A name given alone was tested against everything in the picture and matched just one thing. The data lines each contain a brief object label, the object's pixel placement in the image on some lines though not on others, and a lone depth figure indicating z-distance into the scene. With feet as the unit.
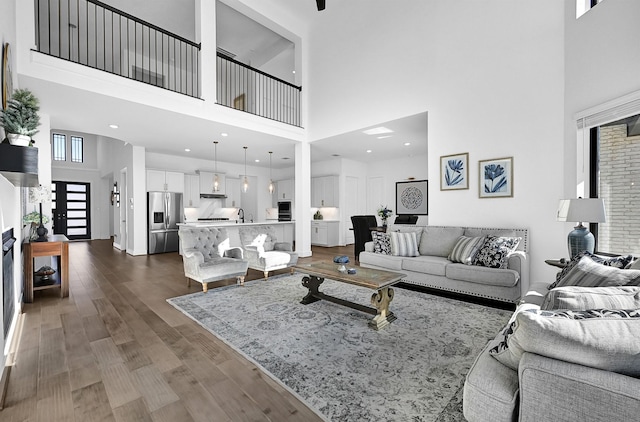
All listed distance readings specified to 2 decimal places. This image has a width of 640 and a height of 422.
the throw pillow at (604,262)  7.03
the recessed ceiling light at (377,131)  19.16
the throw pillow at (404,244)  15.01
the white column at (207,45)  16.93
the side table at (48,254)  11.97
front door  34.14
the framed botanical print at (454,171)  15.34
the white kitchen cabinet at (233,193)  31.51
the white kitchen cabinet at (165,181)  25.46
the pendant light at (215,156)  22.46
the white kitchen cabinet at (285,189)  32.96
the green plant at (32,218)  12.34
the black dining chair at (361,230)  20.66
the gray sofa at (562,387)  3.11
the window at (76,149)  34.83
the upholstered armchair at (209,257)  13.46
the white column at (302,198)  22.74
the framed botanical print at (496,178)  13.98
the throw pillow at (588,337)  3.25
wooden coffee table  9.44
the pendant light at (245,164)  22.70
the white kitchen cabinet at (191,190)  28.48
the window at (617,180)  9.98
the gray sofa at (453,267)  11.34
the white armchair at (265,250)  15.60
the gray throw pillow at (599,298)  4.29
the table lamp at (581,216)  9.07
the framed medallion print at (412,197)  26.71
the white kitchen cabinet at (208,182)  29.30
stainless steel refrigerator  24.57
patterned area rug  5.79
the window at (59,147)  33.76
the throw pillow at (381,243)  15.60
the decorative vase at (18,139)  6.51
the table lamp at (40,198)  12.68
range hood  29.31
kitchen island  21.81
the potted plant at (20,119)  6.57
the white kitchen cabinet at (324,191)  29.35
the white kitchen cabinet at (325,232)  28.68
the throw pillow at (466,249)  12.67
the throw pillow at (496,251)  11.84
